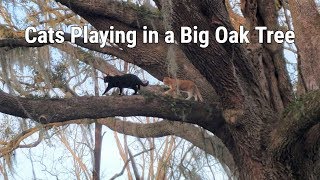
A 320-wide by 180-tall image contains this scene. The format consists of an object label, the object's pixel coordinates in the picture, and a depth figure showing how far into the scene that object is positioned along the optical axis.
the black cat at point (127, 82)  7.07
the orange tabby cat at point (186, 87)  6.90
